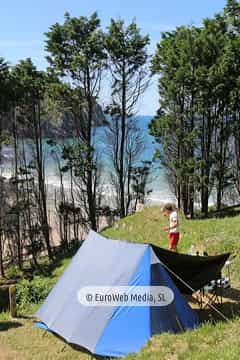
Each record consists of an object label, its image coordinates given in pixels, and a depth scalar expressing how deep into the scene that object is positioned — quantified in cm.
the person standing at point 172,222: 1086
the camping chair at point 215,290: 891
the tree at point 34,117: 2612
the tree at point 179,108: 2316
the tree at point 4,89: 2353
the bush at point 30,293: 1351
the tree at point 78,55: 2580
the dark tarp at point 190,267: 853
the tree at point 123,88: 2628
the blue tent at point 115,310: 805
